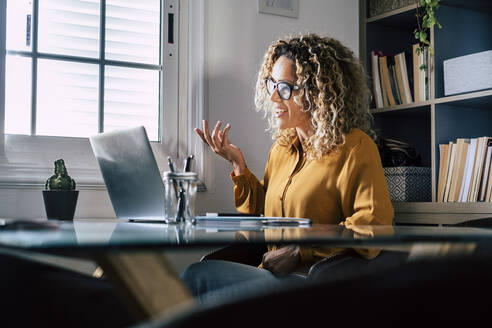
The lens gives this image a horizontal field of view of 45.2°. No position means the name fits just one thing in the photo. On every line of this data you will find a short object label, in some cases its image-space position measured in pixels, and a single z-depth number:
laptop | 1.79
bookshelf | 2.73
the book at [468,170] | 2.65
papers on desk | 1.24
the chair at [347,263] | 1.31
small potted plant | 2.12
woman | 1.73
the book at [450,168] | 2.72
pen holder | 1.29
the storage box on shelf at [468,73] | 2.62
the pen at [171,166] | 1.34
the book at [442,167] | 2.76
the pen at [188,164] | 1.37
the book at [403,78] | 3.02
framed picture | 2.90
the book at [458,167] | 2.69
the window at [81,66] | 2.50
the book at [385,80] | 3.11
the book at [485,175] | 2.59
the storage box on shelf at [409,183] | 2.86
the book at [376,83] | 3.14
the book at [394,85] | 3.08
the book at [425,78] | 2.89
